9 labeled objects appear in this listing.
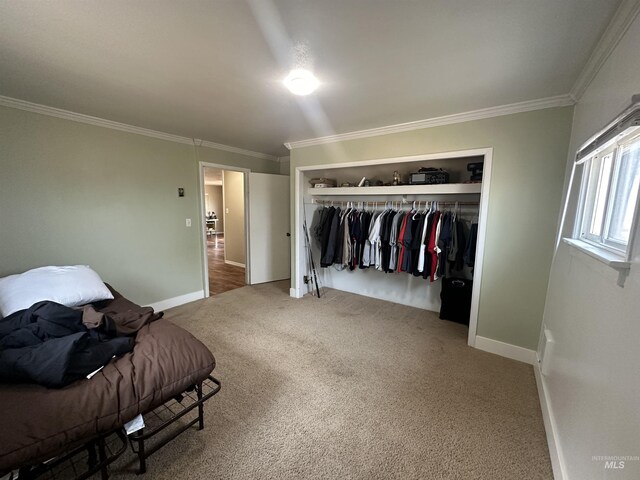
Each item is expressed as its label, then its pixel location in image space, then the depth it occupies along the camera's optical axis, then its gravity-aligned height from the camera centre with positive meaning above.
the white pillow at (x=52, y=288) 1.74 -0.61
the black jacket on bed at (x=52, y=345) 1.12 -0.68
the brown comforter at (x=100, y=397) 0.96 -0.82
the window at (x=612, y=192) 1.18 +0.10
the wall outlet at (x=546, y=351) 1.85 -1.01
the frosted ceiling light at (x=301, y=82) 1.77 +0.86
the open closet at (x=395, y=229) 2.86 -0.26
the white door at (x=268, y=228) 4.42 -0.40
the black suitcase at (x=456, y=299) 3.10 -1.06
